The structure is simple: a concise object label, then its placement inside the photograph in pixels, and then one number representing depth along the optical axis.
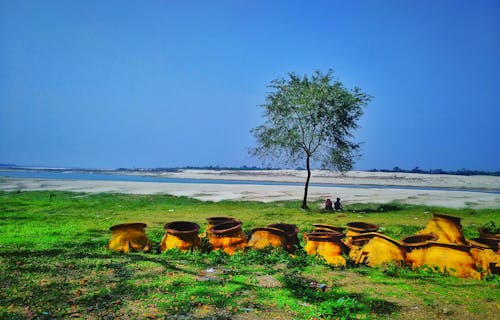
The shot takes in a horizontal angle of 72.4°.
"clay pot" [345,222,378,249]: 10.06
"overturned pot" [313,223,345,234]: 10.78
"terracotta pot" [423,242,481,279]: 7.76
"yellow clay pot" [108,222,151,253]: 9.84
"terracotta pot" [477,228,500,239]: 9.86
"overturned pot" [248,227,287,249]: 9.75
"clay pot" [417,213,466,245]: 9.98
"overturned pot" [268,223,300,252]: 9.87
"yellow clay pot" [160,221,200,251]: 9.77
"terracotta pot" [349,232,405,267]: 8.52
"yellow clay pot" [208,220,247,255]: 9.76
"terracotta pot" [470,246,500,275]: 7.99
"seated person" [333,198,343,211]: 21.38
